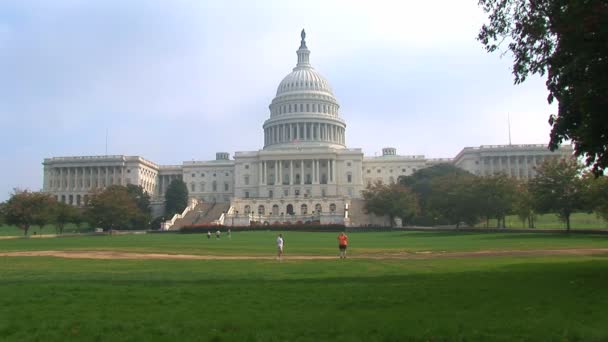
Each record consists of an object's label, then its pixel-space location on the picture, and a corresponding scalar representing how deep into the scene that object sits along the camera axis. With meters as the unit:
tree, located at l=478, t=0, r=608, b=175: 17.36
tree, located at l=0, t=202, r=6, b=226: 91.07
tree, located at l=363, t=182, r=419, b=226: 101.75
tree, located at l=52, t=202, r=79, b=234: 96.85
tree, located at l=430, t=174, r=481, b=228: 82.38
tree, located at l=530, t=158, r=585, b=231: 67.38
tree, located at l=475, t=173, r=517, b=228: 80.94
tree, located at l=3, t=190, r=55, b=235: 88.69
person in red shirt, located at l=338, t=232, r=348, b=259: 36.59
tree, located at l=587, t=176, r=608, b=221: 60.25
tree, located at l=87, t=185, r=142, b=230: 99.06
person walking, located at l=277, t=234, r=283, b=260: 38.31
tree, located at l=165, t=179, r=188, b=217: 128.50
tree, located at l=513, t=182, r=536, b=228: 76.70
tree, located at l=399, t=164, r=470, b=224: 109.56
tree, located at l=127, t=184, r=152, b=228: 111.88
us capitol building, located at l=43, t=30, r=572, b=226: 150.88
